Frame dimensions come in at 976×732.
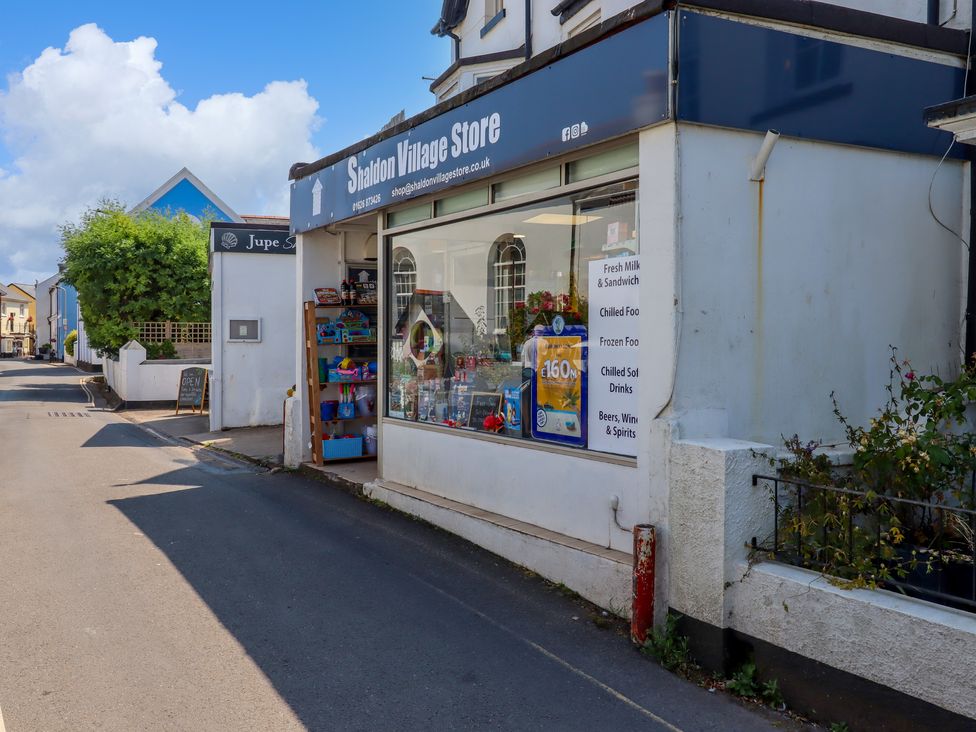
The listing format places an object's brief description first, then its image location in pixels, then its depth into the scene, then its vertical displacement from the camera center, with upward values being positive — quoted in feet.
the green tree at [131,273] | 78.28 +6.75
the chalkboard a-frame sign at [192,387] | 67.41 -3.66
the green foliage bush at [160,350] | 78.12 -0.68
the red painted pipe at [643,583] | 16.21 -4.76
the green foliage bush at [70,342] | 182.29 +0.26
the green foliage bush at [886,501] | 13.57 -2.88
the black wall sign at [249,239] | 52.54 +6.74
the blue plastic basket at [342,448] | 35.06 -4.52
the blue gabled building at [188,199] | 121.19 +21.70
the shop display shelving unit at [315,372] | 34.60 -1.24
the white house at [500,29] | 40.63 +17.42
